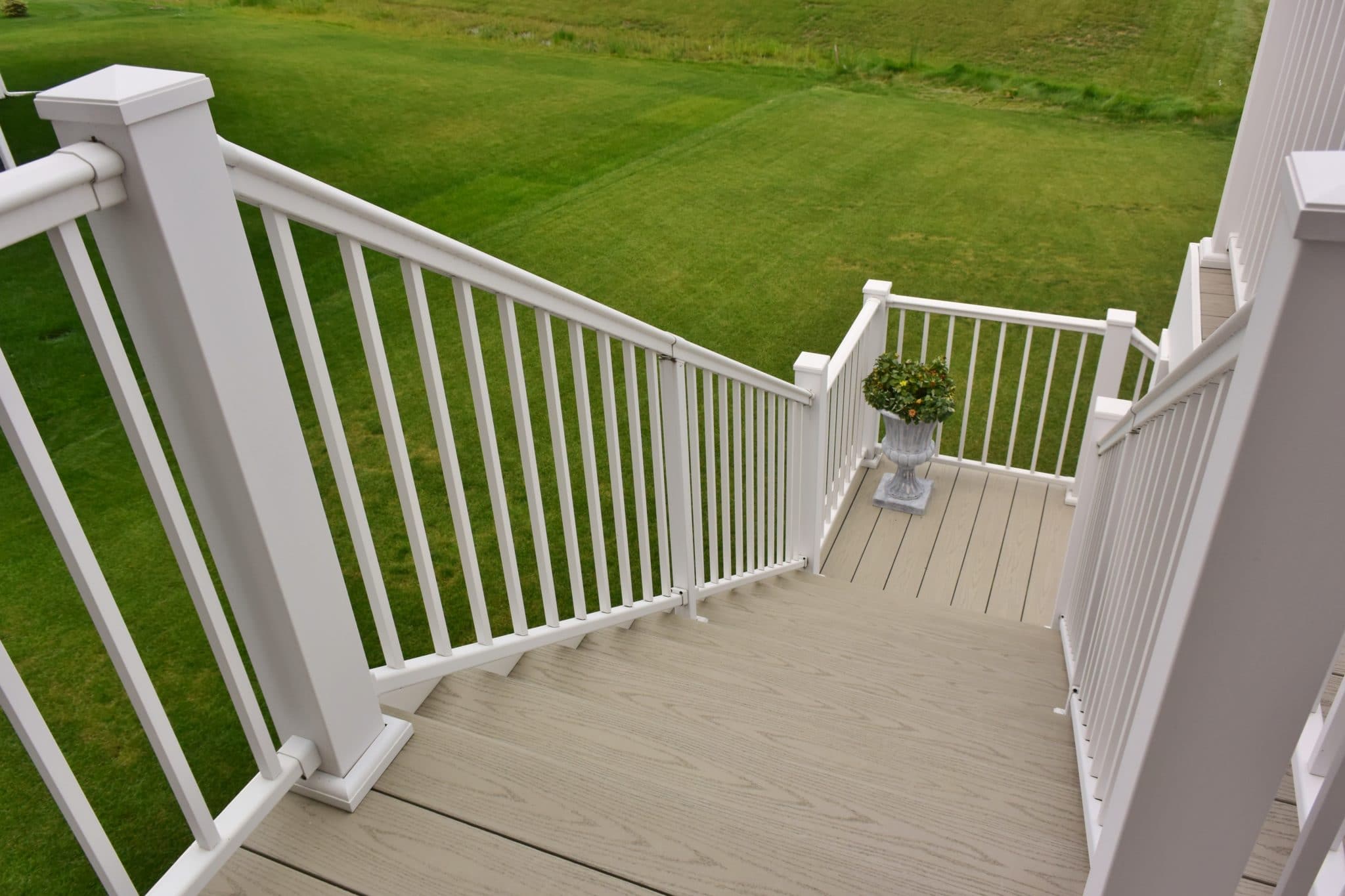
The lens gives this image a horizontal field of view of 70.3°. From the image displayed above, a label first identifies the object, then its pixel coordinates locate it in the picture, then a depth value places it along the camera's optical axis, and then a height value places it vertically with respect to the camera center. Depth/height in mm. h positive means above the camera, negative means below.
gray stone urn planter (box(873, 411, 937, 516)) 4336 -2362
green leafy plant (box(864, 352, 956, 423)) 4215 -1998
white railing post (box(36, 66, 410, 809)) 1038 -546
